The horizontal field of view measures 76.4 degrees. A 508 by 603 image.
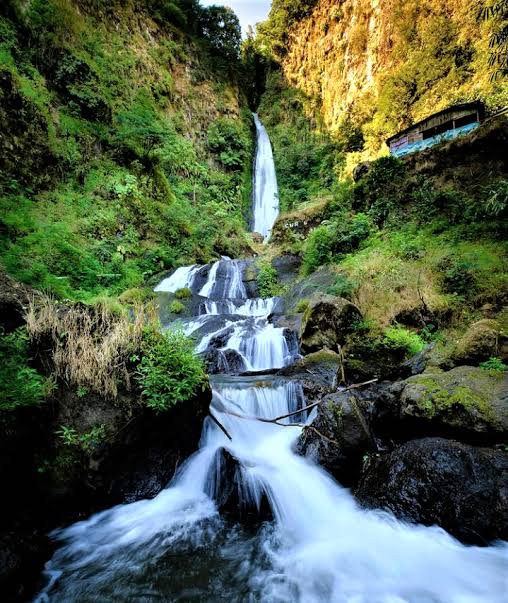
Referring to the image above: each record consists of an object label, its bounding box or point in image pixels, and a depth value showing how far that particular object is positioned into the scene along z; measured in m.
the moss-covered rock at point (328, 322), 9.14
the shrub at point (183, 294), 15.23
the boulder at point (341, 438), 4.71
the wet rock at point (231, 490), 4.49
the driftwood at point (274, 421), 5.05
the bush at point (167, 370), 4.45
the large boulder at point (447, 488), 3.33
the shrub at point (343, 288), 10.89
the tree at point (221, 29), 36.84
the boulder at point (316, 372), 6.93
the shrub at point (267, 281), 15.83
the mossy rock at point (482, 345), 5.23
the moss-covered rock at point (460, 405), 3.92
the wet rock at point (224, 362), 9.39
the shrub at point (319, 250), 14.86
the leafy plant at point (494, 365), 4.82
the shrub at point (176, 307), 14.24
